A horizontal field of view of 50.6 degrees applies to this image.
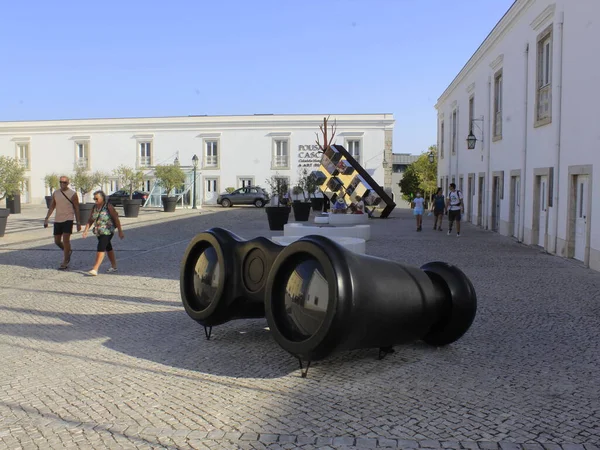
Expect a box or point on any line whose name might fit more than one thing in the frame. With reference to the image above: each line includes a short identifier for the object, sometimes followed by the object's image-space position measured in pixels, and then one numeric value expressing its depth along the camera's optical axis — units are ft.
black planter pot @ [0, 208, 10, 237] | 56.24
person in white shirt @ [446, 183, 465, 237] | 60.59
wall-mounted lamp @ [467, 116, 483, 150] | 71.76
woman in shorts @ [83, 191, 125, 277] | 34.41
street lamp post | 127.90
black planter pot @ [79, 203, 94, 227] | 73.99
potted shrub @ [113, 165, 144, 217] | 92.53
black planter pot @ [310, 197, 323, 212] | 125.08
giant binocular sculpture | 15.21
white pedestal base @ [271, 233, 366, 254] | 38.09
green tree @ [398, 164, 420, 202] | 169.52
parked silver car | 141.49
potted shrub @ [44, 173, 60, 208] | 121.62
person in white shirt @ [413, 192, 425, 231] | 69.46
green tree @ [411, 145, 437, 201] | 149.07
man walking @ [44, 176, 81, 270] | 36.49
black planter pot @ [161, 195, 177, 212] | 111.04
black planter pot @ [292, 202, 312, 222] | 85.56
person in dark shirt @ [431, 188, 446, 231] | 68.39
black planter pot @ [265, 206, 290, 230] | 68.64
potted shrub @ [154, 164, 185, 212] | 118.21
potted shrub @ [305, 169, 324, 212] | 110.93
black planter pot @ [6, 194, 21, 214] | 104.12
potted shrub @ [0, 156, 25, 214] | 60.34
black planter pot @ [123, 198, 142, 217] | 92.32
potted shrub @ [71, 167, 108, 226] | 99.40
